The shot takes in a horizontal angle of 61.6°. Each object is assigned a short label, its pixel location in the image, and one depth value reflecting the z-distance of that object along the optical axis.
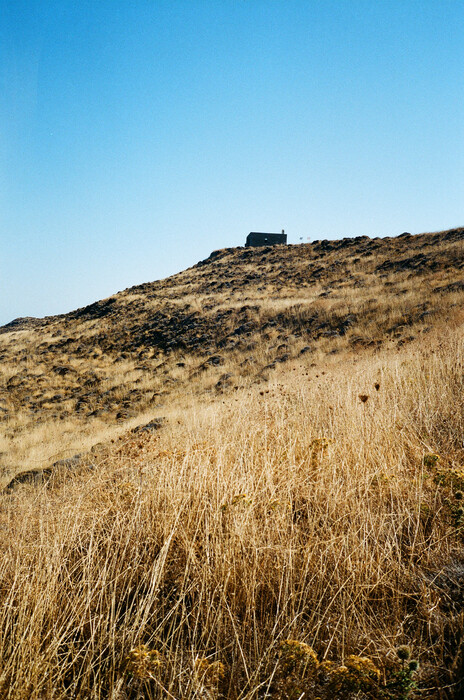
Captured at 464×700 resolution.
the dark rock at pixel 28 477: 7.03
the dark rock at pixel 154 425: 8.72
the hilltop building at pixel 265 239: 40.66
